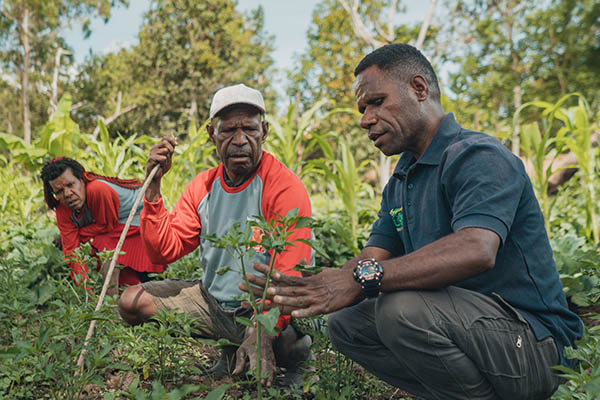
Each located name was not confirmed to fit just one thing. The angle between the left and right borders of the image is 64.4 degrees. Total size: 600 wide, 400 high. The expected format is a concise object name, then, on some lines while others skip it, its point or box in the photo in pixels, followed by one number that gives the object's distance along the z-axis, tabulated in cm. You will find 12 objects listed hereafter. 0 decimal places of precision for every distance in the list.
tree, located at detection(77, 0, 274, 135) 2070
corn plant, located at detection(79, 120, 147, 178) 505
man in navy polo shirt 140
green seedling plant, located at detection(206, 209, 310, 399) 133
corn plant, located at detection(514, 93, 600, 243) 373
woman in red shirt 342
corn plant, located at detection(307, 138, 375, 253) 409
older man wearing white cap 219
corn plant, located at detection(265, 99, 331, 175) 429
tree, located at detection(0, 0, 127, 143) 1633
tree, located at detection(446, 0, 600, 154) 1686
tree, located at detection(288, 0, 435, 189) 1733
